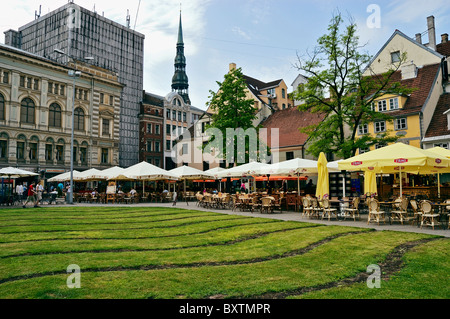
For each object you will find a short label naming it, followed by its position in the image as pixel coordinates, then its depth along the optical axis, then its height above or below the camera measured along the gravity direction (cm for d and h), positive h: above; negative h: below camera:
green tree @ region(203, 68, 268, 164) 3164 +583
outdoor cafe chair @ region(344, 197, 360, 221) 1564 -140
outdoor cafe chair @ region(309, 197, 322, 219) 1648 -141
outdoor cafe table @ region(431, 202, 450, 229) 1278 -180
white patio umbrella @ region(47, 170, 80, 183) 3558 +61
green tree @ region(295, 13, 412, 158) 2245 +658
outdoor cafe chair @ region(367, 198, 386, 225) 1402 -131
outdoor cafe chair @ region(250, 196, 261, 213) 2073 -145
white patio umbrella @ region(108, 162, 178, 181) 2894 +77
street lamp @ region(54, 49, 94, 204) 2889 +16
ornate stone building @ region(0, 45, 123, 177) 4109 +986
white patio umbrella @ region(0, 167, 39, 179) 2534 +86
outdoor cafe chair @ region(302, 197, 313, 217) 1675 -135
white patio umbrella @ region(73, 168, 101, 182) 3391 +74
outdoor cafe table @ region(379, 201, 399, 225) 1905 -166
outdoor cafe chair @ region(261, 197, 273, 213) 1935 -135
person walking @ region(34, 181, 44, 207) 2502 -83
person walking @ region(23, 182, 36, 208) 2466 -74
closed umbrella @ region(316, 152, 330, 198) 1694 +2
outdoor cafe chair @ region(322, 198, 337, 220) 1577 -127
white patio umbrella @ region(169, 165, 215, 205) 3045 +79
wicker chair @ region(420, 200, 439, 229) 1242 -130
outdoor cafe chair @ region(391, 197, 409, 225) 1395 -127
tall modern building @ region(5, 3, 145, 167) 5928 +2734
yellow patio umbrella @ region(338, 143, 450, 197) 1296 +90
